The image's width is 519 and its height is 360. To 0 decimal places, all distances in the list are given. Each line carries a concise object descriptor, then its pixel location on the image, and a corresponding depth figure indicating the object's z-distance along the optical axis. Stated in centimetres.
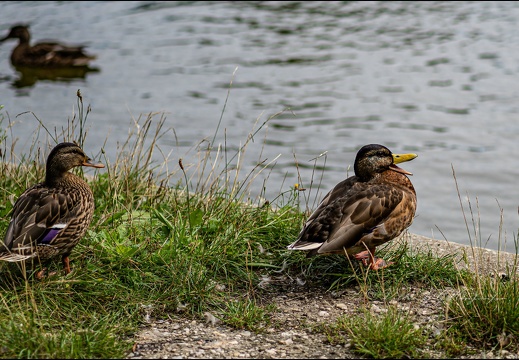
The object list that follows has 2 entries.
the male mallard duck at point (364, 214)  1122
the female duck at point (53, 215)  1057
